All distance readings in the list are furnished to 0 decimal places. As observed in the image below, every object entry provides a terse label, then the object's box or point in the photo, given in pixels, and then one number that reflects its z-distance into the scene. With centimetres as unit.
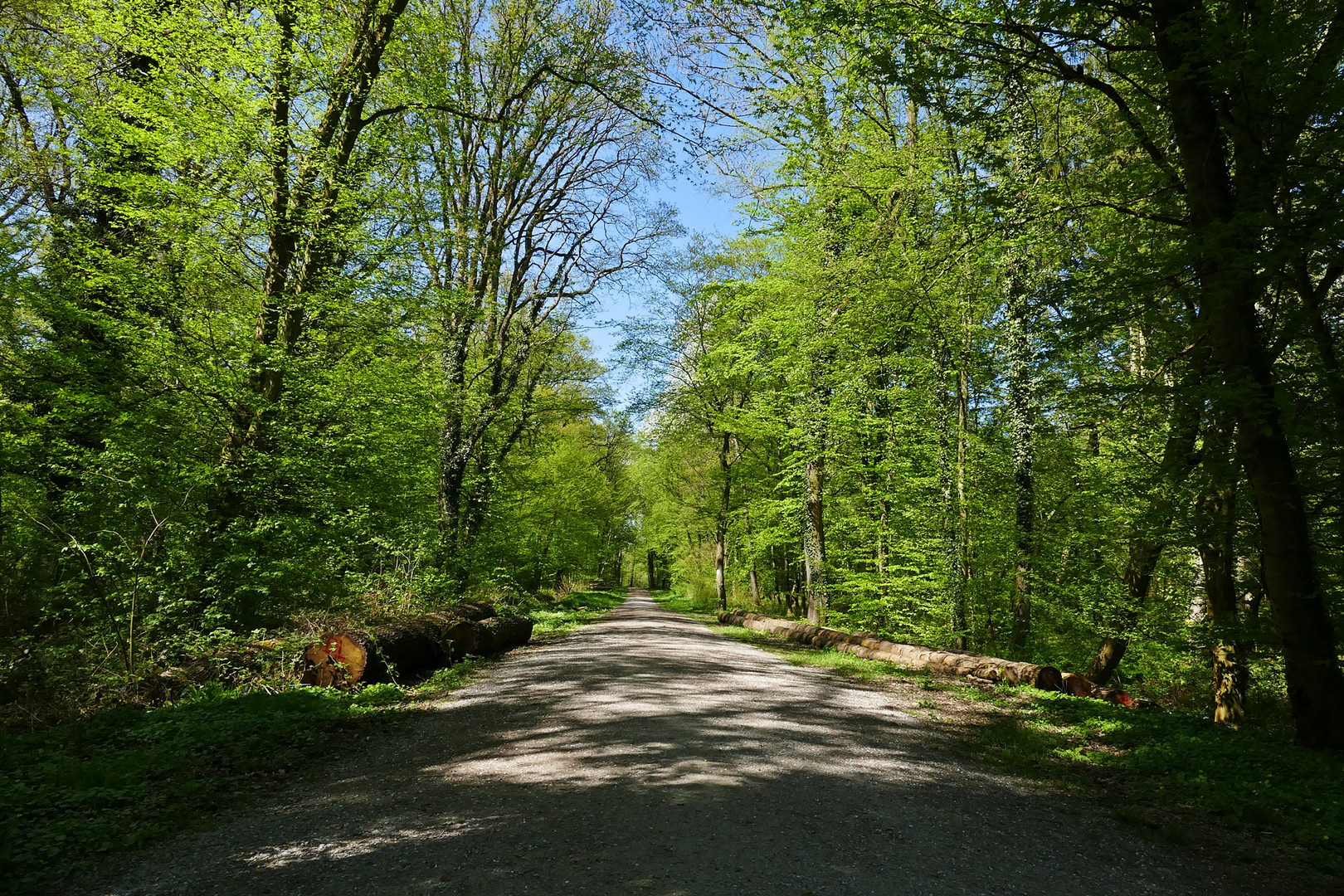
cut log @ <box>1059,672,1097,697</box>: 855
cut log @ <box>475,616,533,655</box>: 1096
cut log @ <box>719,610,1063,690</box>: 887
